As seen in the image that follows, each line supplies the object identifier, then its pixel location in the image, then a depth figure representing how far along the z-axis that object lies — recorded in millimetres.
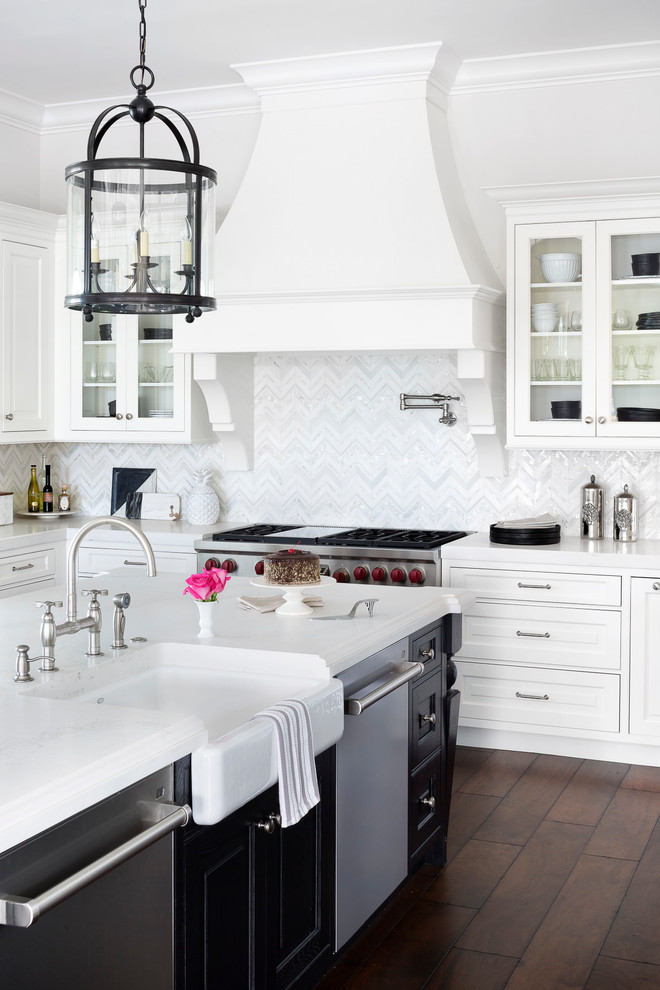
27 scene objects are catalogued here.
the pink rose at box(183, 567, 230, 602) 2730
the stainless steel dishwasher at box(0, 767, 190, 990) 1572
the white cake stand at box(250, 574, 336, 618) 3068
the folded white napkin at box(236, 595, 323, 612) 3137
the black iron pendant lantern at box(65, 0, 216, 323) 2445
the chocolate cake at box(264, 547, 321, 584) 3002
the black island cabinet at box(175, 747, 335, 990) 2029
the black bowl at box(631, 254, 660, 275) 4660
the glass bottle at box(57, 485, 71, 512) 6051
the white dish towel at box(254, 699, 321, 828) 2180
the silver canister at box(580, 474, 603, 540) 5020
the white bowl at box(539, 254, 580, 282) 4793
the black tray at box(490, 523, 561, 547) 4809
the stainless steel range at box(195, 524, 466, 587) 4809
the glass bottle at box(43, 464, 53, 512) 5965
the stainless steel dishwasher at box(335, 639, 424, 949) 2723
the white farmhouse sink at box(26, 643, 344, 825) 2322
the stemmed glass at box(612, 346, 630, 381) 4754
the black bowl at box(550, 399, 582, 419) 4809
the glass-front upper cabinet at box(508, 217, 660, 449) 4707
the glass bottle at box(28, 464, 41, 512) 6020
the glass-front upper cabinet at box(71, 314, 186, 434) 5523
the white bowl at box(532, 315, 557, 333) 4844
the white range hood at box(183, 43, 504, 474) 4766
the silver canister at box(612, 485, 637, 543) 4930
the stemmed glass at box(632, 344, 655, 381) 4719
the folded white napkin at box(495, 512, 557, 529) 4859
